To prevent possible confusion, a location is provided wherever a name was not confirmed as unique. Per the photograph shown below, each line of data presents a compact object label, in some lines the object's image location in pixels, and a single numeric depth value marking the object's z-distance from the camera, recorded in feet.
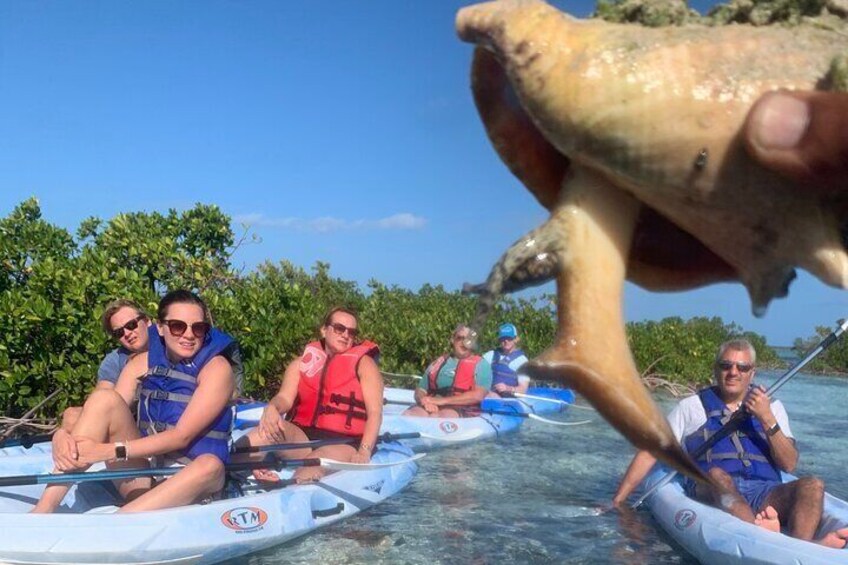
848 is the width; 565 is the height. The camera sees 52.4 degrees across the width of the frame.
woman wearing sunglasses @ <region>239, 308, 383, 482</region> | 25.19
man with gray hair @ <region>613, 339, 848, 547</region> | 21.08
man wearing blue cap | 45.44
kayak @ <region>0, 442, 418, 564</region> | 17.99
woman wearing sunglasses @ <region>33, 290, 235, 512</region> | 18.12
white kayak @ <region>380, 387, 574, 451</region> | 37.17
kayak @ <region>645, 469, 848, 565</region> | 18.80
